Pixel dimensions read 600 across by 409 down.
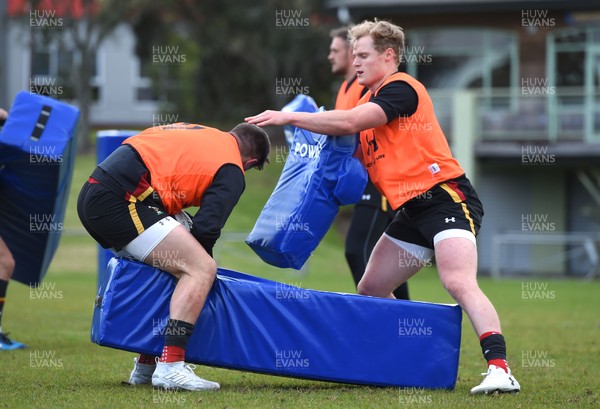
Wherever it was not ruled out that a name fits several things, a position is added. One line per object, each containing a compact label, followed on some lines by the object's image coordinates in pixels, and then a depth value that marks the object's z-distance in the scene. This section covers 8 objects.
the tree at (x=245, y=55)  70.25
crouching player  12.91
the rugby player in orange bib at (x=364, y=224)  17.37
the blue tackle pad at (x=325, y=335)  13.45
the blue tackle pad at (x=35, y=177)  17.22
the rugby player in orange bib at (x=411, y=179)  13.10
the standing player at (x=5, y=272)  17.94
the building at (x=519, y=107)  54.97
